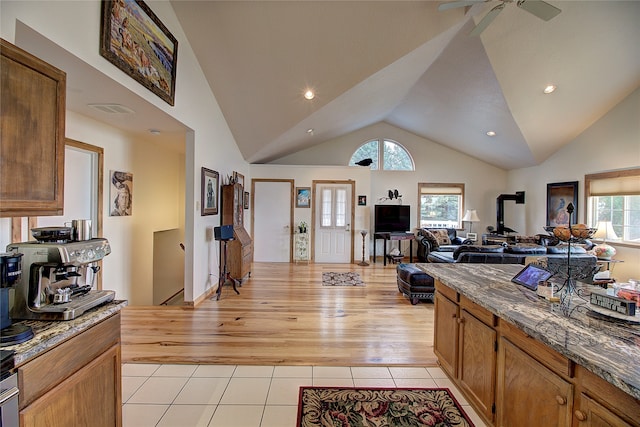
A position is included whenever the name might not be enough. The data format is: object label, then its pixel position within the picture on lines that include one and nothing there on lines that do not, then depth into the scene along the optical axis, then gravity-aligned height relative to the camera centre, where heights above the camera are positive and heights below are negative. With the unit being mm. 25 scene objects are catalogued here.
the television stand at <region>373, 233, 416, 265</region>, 6891 -523
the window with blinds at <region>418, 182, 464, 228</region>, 7941 +315
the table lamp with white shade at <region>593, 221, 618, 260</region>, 4656 -323
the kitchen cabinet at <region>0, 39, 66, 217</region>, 1177 +342
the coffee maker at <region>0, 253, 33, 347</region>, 1021 -353
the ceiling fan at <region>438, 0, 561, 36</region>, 2434 +1873
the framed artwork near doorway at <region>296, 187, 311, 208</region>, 7137 +402
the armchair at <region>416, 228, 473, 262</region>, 6793 -629
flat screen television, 7230 -75
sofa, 4188 -566
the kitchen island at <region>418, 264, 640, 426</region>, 1006 -647
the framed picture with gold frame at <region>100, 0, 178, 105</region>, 2127 +1463
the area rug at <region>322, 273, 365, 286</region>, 5160 -1264
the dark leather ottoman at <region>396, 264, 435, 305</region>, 4016 -1028
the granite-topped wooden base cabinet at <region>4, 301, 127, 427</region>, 1009 -679
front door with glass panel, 7113 -231
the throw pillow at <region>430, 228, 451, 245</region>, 7191 -530
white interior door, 7090 -274
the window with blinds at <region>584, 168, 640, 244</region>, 4824 +315
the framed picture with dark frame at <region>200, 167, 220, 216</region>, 4085 +322
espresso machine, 1229 -318
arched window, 7855 +1683
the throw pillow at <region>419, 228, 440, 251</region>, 6762 -572
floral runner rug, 1850 -1363
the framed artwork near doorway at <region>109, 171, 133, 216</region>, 3703 +243
